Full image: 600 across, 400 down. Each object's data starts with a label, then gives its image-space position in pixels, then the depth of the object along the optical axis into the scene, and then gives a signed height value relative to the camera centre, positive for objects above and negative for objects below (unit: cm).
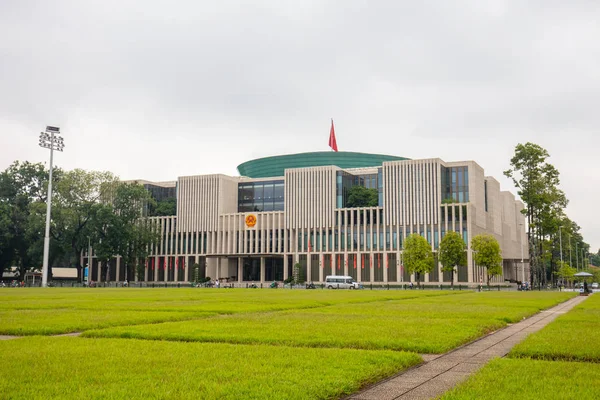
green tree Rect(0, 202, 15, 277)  9619 +319
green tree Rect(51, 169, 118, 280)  9831 +900
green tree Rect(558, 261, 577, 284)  10886 -195
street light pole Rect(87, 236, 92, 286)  10211 +166
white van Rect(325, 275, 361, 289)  9331 -373
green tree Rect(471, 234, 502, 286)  8562 +101
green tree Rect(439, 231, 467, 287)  8881 +132
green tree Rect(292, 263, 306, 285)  11250 -300
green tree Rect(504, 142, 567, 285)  7956 +882
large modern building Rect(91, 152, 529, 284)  10956 +729
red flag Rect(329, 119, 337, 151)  12381 +2501
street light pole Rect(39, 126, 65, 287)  7869 +1532
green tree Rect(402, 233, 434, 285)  9181 +57
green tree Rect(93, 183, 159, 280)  10173 +550
